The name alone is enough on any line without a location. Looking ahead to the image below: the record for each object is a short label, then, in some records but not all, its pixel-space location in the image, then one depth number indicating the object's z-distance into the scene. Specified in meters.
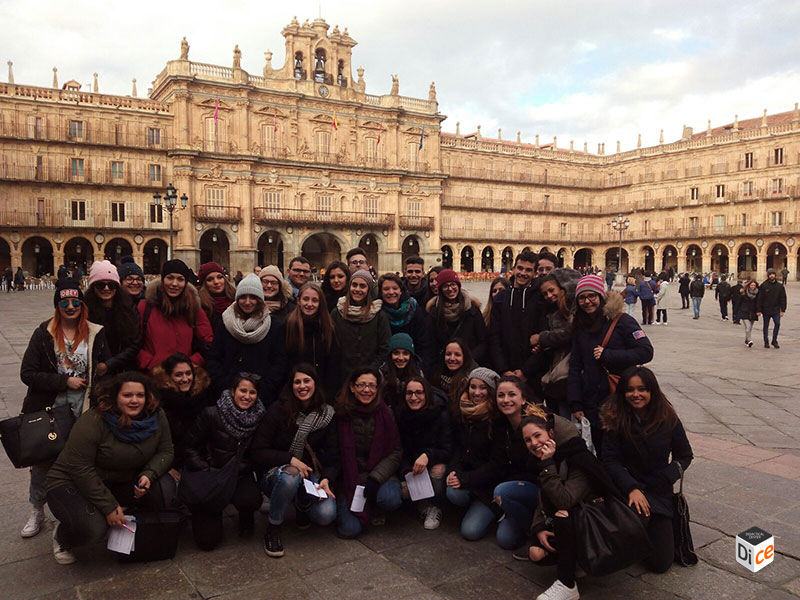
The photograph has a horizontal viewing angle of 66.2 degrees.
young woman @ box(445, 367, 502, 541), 4.08
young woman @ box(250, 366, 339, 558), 4.01
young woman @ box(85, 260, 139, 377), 4.51
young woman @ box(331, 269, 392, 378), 5.02
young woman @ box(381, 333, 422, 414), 4.64
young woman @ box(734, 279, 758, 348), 12.43
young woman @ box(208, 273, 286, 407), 4.57
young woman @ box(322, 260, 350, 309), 5.57
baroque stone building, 32.44
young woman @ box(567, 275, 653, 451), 4.35
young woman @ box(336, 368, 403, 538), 4.13
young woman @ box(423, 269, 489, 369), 5.33
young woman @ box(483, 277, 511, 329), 5.57
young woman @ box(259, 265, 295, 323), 5.18
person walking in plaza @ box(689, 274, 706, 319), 18.17
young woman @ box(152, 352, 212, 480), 4.18
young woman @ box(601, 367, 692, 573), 3.55
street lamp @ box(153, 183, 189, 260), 19.74
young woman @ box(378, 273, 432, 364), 5.49
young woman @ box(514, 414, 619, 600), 3.22
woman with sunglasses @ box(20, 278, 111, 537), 4.00
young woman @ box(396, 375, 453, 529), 4.34
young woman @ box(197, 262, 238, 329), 5.25
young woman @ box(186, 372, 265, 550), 4.04
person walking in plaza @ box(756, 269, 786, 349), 11.88
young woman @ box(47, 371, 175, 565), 3.52
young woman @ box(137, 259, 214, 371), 4.59
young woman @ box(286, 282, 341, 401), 4.72
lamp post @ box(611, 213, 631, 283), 34.36
